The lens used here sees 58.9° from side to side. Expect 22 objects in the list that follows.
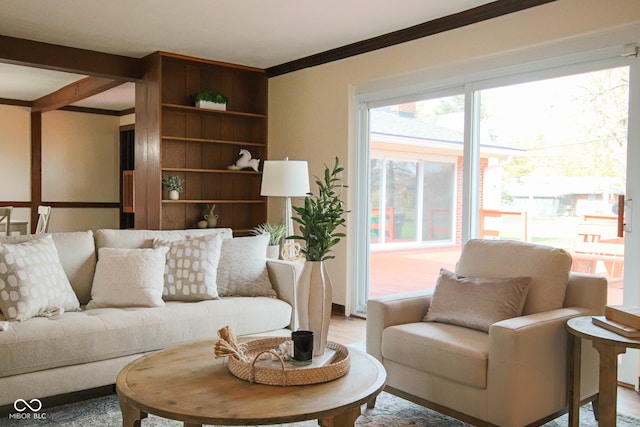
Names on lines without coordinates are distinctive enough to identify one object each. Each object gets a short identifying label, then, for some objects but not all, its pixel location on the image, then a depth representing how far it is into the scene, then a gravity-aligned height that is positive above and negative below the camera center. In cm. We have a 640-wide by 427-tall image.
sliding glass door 362 +23
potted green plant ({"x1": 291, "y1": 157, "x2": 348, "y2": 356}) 225 -30
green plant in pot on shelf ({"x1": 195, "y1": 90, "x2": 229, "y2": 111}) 584 +104
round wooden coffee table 175 -65
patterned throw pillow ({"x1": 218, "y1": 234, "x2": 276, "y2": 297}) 373 -47
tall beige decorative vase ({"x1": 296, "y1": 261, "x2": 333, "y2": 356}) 226 -41
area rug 271 -108
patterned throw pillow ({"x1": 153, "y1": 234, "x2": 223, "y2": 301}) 351 -44
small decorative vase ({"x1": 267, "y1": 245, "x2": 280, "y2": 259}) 456 -42
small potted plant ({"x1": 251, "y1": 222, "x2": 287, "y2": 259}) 532 -31
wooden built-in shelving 573 +62
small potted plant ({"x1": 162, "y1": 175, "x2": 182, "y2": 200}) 575 +14
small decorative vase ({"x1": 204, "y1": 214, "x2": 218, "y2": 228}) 607 -22
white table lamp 474 +18
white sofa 269 -69
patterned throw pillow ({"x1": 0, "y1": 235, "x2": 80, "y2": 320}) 289 -45
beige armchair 243 -67
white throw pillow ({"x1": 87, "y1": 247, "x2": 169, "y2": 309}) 326 -47
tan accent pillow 280 -50
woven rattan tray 198 -61
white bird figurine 621 +41
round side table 230 -64
